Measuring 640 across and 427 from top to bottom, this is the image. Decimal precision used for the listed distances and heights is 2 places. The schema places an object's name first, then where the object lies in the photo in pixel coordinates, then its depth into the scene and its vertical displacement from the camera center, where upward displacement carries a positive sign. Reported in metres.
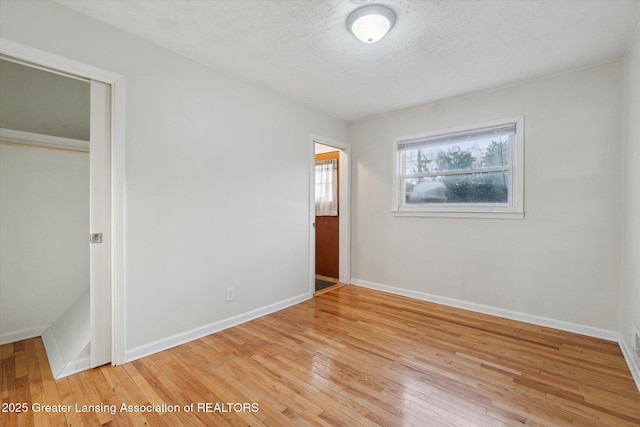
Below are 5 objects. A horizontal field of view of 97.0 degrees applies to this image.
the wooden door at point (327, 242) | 4.76 -0.52
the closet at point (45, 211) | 2.45 +0.01
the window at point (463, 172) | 3.07 +0.48
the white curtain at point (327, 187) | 4.74 +0.42
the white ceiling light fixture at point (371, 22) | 1.86 +1.30
